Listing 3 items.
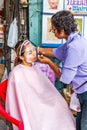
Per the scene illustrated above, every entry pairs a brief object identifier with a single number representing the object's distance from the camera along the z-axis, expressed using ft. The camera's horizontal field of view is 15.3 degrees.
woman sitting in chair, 8.66
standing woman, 8.32
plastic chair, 8.14
